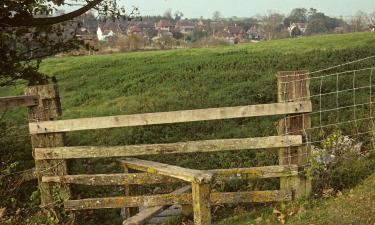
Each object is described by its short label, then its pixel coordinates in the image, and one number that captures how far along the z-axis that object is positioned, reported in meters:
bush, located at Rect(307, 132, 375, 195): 7.02
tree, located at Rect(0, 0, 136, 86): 6.85
